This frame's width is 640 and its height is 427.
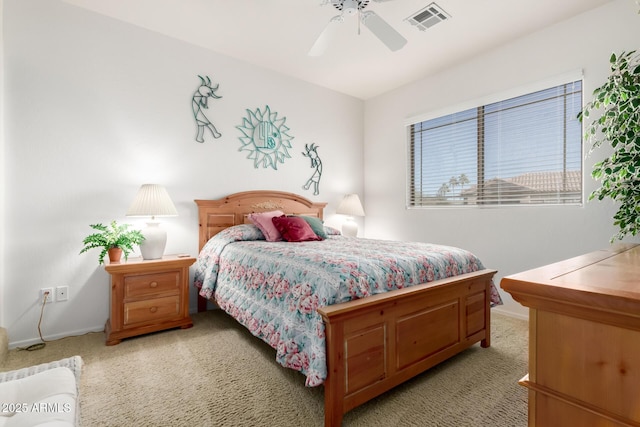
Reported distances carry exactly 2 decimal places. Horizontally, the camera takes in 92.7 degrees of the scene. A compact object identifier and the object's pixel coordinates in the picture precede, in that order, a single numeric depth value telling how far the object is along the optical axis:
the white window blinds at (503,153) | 2.71
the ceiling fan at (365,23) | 2.19
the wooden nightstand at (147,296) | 2.35
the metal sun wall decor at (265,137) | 3.48
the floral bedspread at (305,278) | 1.57
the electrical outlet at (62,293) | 2.47
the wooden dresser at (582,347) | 0.57
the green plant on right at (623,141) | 1.91
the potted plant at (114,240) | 2.36
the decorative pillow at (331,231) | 3.44
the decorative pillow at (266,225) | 2.95
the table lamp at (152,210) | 2.50
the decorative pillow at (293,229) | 2.91
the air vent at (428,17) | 2.50
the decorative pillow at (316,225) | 3.15
